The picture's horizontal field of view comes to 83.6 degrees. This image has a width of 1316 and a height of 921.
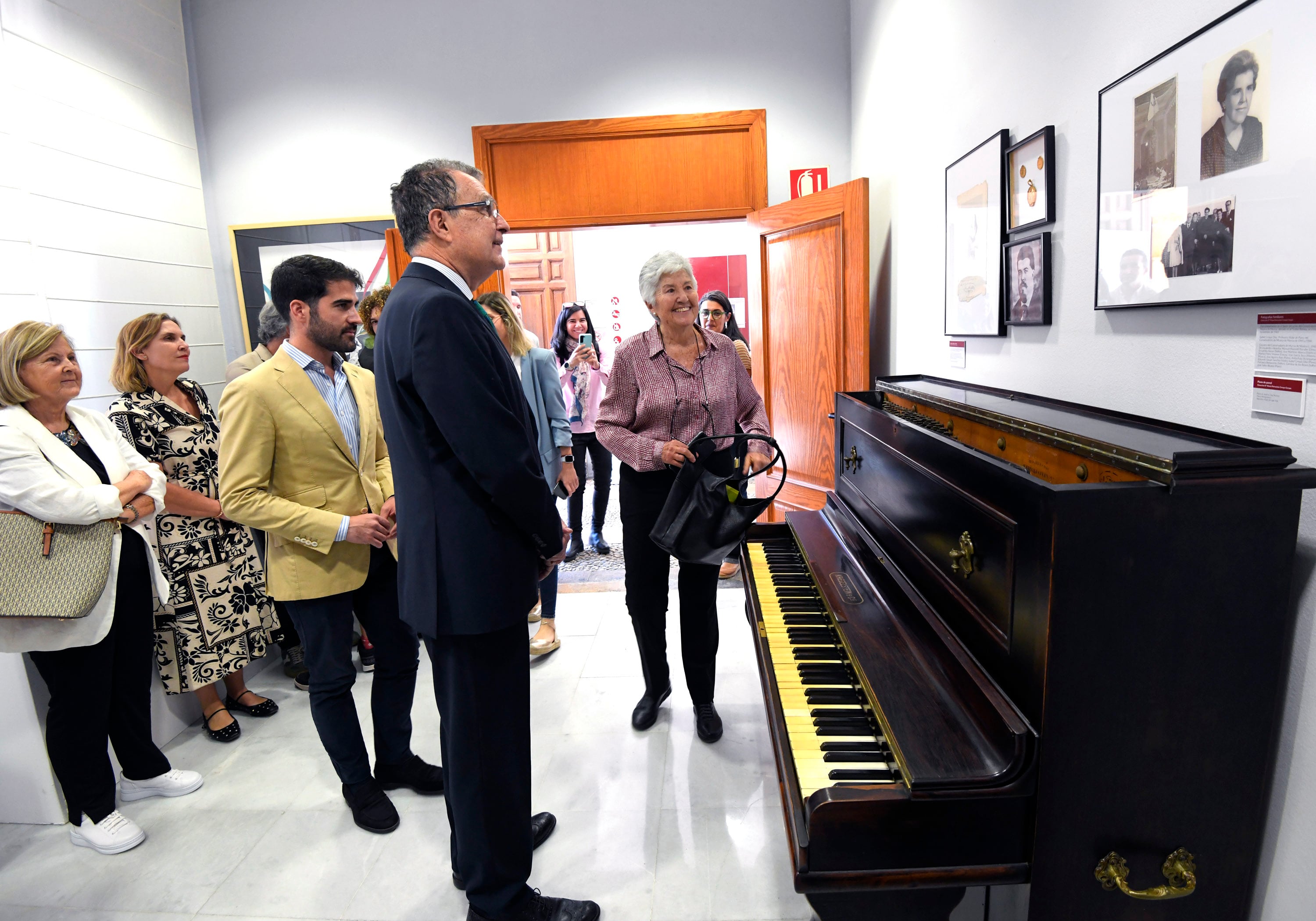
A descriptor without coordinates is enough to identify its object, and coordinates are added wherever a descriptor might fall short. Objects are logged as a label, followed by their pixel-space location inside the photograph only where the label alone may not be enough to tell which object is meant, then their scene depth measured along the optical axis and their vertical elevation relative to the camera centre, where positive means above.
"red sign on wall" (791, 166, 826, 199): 3.94 +0.90
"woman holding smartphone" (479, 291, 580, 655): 3.11 -0.23
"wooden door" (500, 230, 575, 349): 7.14 +0.83
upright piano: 0.98 -0.54
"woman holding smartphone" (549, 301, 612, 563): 4.67 -0.25
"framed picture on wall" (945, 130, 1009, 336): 2.10 +0.32
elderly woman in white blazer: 1.97 -0.60
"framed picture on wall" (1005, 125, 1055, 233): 1.77 +0.40
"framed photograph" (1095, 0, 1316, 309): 1.07 +0.28
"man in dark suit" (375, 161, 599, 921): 1.41 -0.29
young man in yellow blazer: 1.95 -0.34
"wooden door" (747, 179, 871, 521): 3.34 +0.15
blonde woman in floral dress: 2.46 -0.58
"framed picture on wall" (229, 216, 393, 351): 4.33 +0.73
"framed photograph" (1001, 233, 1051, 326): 1.82 +0.16
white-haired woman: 2.32 -0.18
